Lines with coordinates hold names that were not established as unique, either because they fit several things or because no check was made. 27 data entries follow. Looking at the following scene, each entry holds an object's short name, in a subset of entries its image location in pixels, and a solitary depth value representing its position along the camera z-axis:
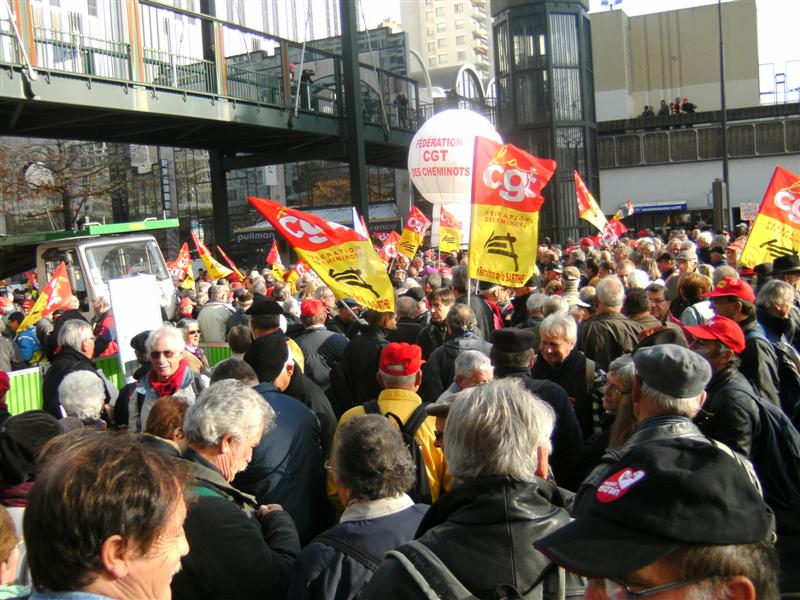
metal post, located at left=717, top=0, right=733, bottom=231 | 28.55
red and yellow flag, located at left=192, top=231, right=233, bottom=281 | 16.56
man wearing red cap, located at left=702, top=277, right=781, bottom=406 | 5.00
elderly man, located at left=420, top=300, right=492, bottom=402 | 5.96
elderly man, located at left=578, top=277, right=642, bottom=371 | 6.32
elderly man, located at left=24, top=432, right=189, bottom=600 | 1.92
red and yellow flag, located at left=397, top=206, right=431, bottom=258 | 15.66
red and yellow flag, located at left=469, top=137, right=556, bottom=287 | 7.38
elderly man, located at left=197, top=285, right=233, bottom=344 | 10.27
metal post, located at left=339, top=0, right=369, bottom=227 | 27.08
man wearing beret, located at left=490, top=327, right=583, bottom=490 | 4.45
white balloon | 18.89
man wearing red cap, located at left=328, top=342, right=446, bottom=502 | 4.53
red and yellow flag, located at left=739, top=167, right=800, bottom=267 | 8.49
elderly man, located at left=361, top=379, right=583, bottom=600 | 2.31
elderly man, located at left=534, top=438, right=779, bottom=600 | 1.55
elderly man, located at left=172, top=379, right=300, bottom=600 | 2.92
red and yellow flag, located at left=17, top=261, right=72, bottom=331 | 11.35
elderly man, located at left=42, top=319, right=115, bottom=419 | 6.93
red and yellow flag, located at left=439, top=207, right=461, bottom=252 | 13.20
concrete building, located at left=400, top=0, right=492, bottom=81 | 140.12
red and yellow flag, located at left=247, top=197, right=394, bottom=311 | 7.14
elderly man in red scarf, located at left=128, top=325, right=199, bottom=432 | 5.70
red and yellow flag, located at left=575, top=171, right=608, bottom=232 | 14.93
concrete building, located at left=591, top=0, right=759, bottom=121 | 48.12
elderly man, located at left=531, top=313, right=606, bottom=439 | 5.29
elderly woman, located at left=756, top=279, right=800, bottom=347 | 6.14
